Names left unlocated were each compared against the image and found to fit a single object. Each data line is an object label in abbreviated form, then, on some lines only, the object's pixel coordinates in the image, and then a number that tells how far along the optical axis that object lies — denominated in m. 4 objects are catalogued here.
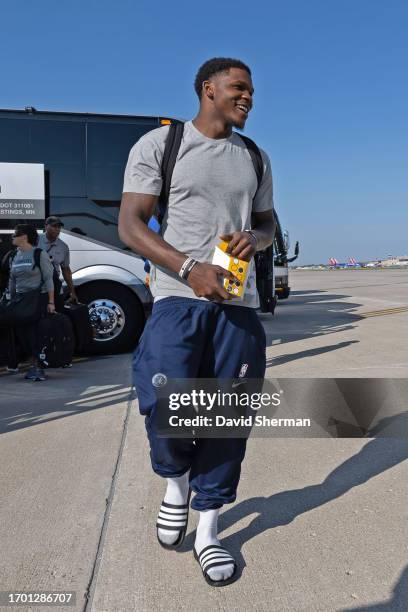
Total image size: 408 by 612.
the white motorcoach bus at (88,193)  7.39
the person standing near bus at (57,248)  6.93
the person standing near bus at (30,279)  5.87
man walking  2.13
